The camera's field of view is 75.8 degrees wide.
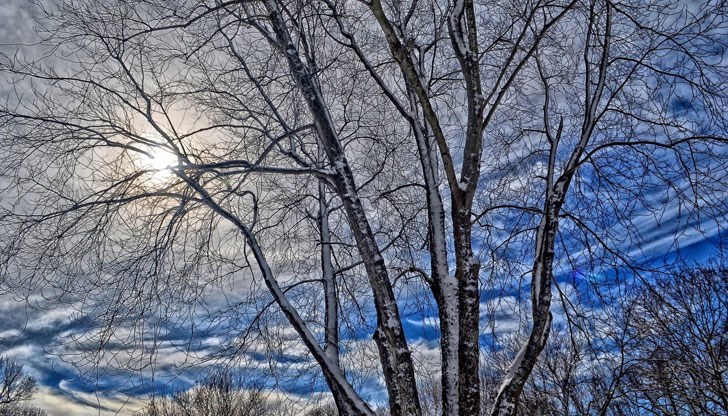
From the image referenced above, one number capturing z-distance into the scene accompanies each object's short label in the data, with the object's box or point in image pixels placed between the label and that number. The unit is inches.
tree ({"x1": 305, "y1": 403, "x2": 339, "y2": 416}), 619.5
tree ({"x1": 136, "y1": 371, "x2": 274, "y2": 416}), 902.1
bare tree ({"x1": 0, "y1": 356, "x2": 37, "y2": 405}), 1038.3
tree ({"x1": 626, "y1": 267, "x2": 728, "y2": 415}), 509.7
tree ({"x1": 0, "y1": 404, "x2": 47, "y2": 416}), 1065.5
